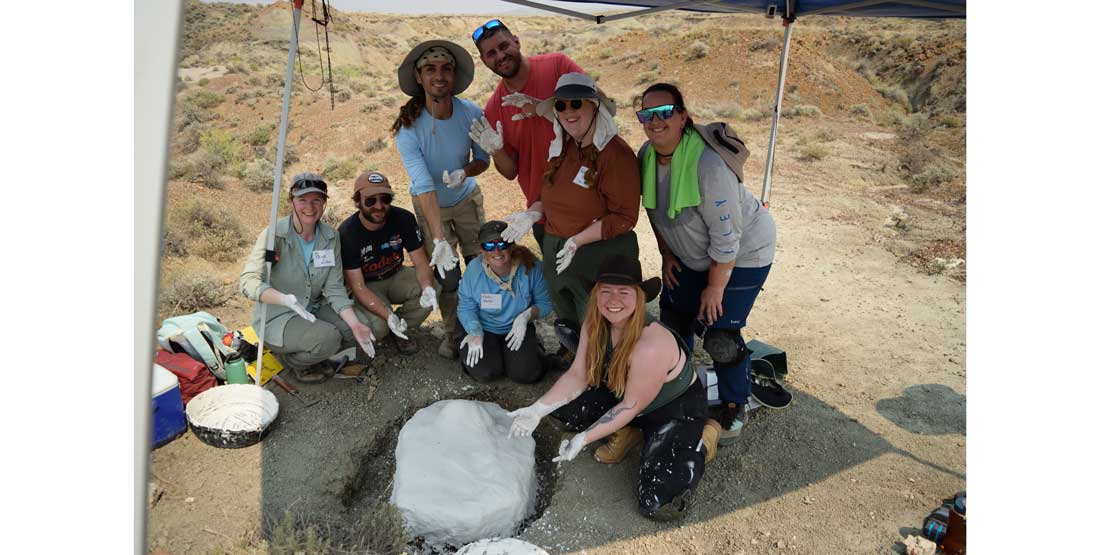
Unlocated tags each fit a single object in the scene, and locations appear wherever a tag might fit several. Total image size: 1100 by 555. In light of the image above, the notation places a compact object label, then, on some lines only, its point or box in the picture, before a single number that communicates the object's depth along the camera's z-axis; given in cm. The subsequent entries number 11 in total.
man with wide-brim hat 369
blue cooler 340
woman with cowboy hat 281
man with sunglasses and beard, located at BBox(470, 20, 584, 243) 343
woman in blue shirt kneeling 387
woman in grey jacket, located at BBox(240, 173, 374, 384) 372
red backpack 374
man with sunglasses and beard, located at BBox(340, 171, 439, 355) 400
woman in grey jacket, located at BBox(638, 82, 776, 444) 290
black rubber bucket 348
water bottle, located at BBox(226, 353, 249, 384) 394
